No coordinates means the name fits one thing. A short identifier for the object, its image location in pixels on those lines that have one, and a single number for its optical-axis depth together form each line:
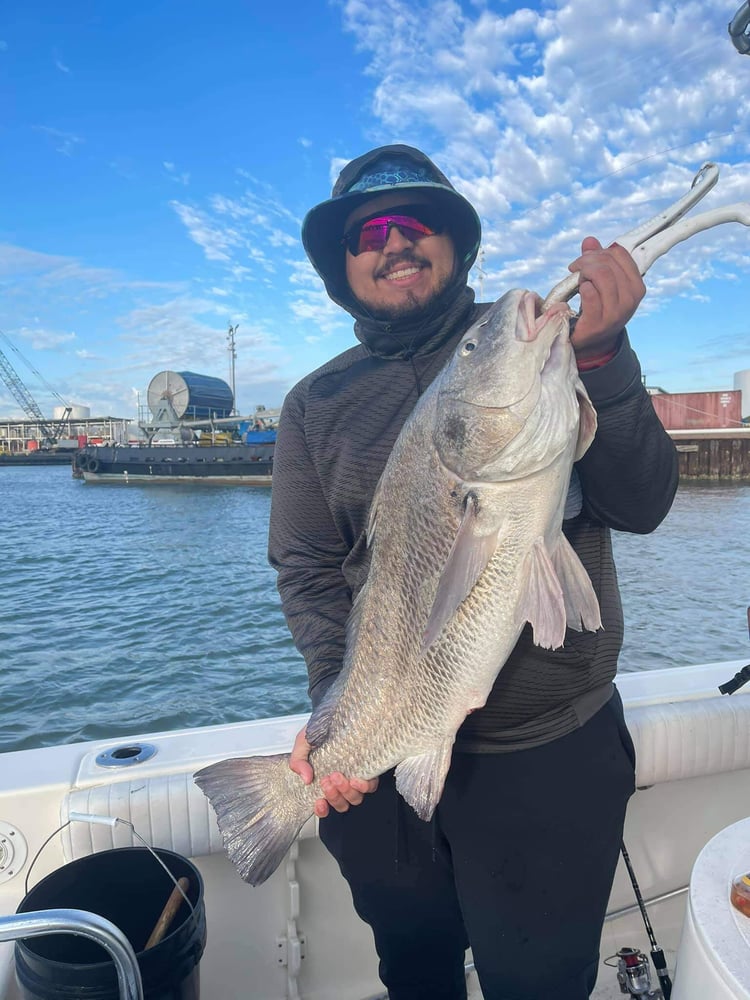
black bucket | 1.90
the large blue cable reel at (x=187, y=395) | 61.91
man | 1.92
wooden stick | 2.13
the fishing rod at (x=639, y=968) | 2.78
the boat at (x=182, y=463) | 45.69
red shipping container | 44.44
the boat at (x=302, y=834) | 2.64
